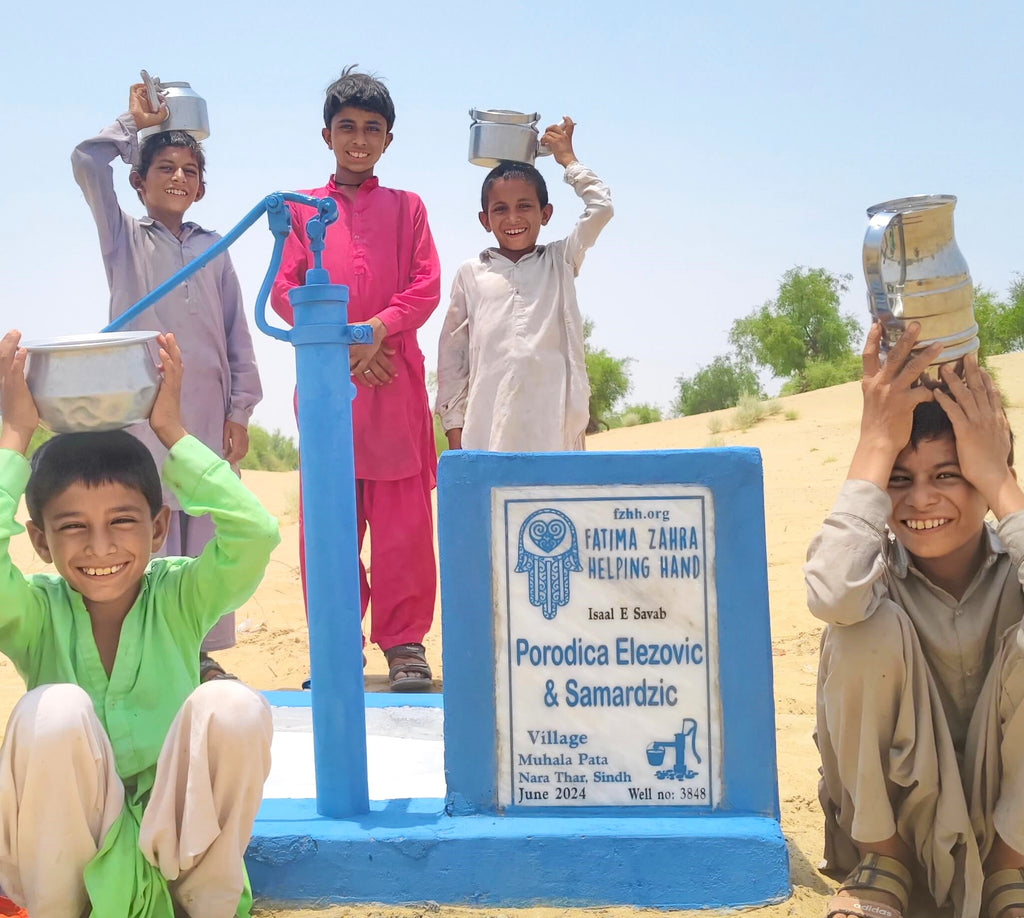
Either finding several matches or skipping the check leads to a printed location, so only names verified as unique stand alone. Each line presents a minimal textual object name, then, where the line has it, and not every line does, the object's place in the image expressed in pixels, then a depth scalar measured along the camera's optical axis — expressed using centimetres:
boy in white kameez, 469
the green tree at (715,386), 3350
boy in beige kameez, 259
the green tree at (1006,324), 2564
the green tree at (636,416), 3162
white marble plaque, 285
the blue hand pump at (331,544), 288
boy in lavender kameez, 458
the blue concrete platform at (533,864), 271
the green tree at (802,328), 2967
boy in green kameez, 238
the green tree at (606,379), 2870
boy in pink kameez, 482
